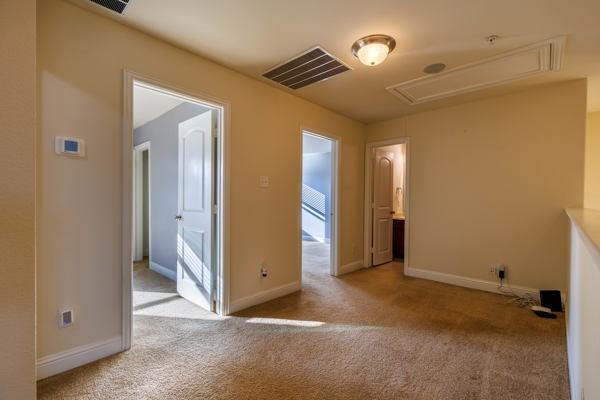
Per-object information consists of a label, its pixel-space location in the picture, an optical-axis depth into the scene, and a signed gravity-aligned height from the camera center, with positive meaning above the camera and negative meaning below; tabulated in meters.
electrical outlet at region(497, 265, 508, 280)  3.44 -0.92
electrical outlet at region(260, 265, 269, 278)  3.12 -0.86
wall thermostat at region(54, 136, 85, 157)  1.82 +0.31
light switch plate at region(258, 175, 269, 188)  3.09 +0.15
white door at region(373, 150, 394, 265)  4.80 -0.19
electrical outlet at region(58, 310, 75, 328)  1.85 -0.83
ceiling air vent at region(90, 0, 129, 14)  1.82 +1.25
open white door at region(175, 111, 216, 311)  2.84 -0.19
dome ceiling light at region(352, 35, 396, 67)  2.20 +1.17
